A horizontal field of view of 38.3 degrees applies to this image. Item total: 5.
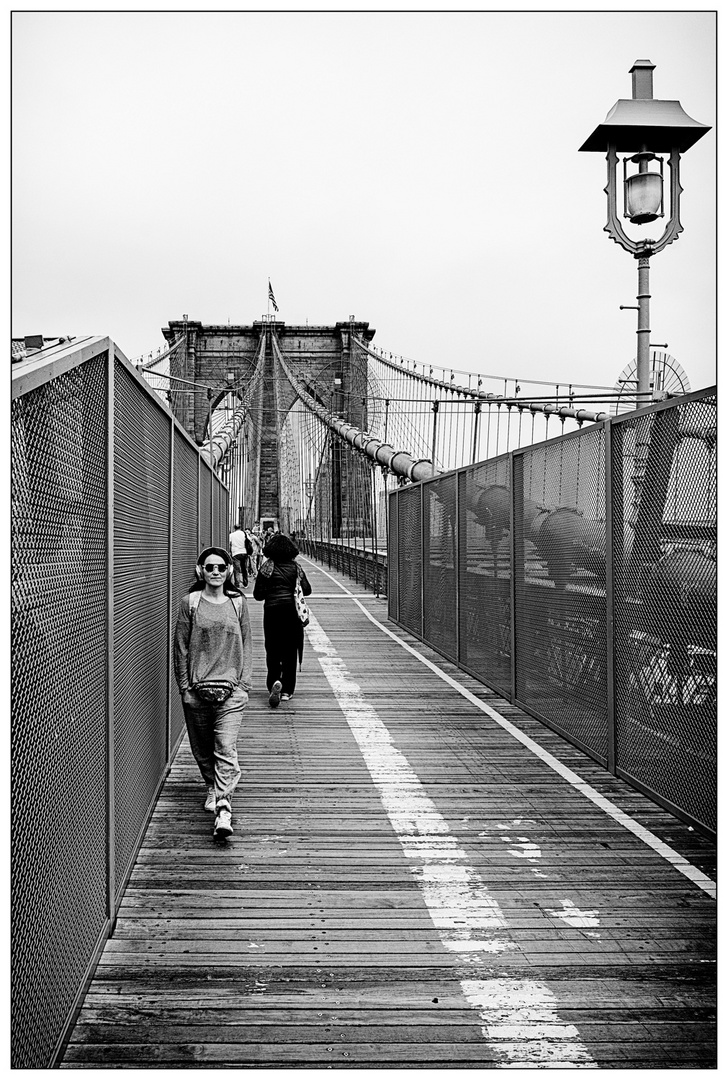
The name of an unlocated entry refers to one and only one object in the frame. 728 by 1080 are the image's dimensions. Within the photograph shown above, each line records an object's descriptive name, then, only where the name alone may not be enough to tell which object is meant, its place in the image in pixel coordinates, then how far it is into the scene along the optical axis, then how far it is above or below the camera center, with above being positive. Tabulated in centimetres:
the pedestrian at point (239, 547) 1773 -15
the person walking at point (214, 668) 491 -62
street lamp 792 +299
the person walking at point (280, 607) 805 -53
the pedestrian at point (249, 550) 1811 -21
